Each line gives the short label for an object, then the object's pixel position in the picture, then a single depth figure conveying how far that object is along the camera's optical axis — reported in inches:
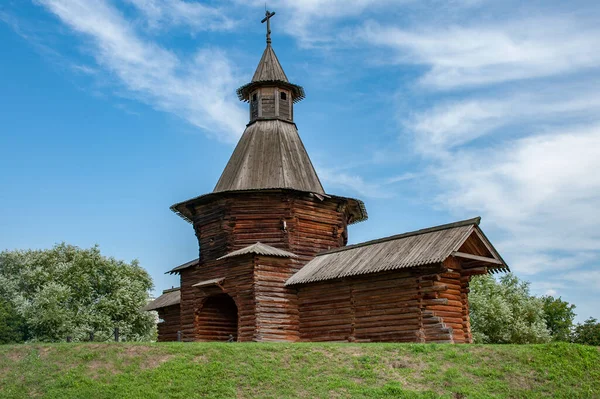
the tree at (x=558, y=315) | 2041.1
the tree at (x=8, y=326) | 1199.4
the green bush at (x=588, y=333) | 1591.5
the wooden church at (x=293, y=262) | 920.3
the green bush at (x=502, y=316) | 1659.7
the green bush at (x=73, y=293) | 1594.5
